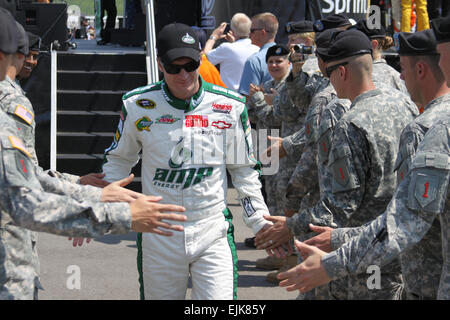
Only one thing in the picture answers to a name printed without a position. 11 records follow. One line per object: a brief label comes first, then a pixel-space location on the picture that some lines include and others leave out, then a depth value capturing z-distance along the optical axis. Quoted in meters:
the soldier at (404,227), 3.16
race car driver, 4.57
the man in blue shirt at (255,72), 9.47
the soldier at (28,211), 3.11
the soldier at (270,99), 8.24
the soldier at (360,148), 4.50
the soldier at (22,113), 3.88
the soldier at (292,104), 7.32
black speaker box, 13.78
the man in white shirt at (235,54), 10.59
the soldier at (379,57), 6.81
